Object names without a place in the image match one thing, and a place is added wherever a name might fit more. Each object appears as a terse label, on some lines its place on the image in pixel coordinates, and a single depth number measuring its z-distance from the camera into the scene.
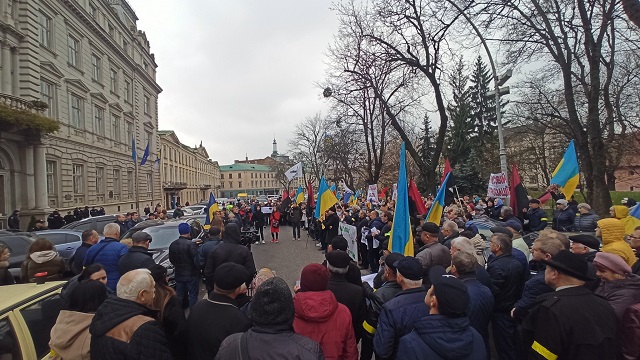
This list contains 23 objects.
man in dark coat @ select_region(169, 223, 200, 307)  6.39
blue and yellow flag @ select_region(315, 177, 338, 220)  11.50
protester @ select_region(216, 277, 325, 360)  2.07
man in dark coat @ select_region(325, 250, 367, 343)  3.40
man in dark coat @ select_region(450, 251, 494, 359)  3.52
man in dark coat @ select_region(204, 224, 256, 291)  5.41
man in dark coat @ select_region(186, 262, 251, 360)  2.72
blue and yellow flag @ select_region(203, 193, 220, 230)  13.30
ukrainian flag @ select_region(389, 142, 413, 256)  5.21
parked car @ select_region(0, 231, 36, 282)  8.94
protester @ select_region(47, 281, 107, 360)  2.72
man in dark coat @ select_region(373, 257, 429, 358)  2.87
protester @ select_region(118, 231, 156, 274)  4.76
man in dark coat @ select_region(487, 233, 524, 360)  4.16
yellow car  2.79
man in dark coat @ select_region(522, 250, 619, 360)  2.47
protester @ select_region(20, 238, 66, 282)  4.81
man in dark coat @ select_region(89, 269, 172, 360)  2.44
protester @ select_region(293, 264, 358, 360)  2.80
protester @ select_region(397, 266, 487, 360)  2.38
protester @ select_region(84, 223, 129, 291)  5.21
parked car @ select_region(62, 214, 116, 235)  14.00
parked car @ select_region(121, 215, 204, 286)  8.34
